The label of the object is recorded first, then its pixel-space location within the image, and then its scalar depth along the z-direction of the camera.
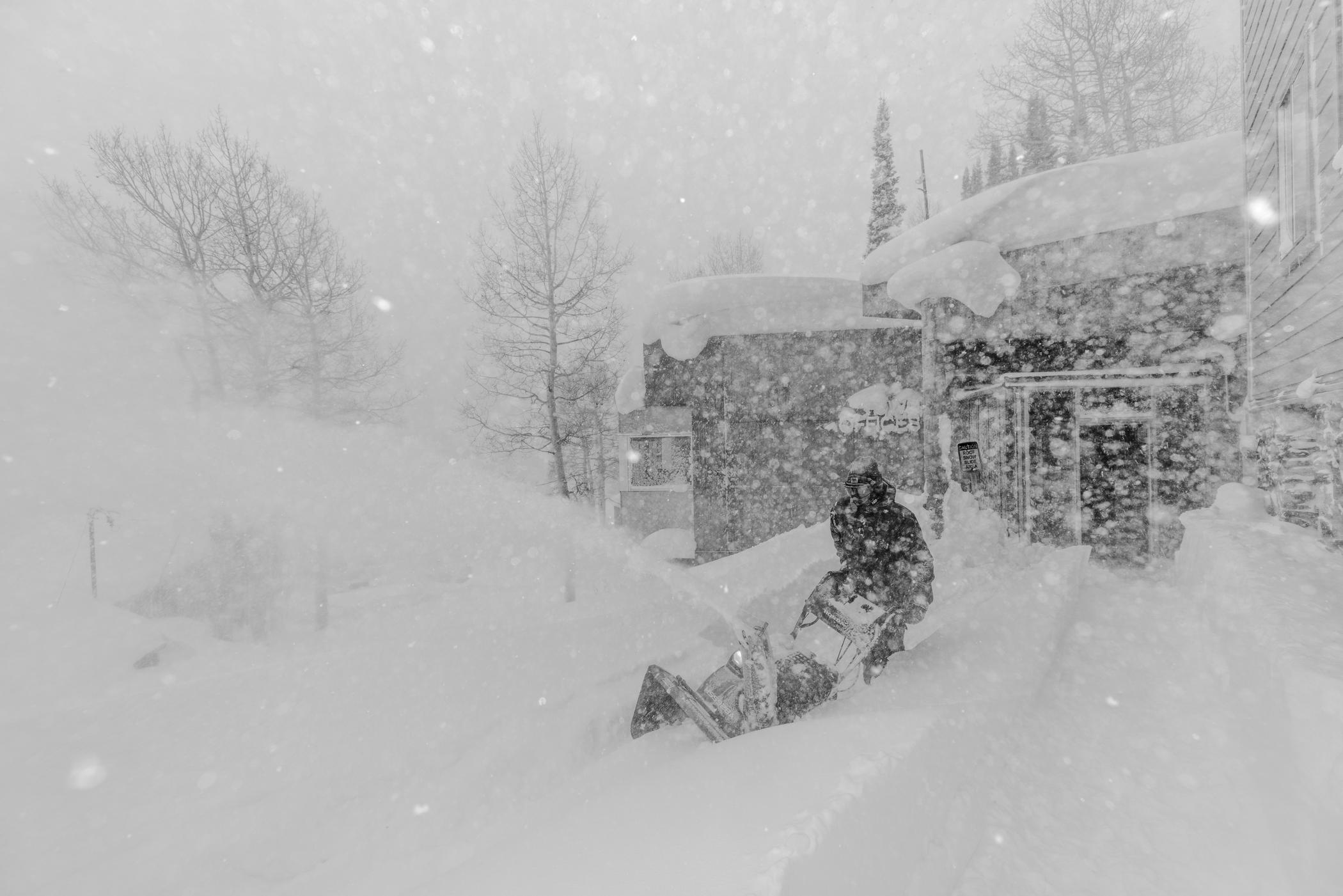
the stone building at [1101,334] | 7.92
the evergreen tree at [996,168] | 30.00
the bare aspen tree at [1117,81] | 16.80
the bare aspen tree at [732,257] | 32.09
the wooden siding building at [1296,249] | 4.71
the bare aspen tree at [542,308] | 13.55
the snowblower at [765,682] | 4.29
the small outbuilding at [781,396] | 12.18
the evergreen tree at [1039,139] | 19.25
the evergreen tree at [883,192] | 29.77
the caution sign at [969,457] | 9.80
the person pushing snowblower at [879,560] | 4.71
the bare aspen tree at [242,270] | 12.16
